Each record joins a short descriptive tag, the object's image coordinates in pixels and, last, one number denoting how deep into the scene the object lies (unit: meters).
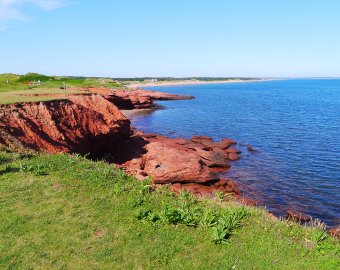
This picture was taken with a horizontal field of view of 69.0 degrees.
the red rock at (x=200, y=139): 30.82
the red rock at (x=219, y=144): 28.42
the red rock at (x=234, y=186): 17.74
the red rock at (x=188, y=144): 27.22
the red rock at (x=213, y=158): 23.06
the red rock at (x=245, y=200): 16.12
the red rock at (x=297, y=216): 14.05
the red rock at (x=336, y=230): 12.09
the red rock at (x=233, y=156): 25.05
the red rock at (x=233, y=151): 26.96
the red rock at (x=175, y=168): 18.34
